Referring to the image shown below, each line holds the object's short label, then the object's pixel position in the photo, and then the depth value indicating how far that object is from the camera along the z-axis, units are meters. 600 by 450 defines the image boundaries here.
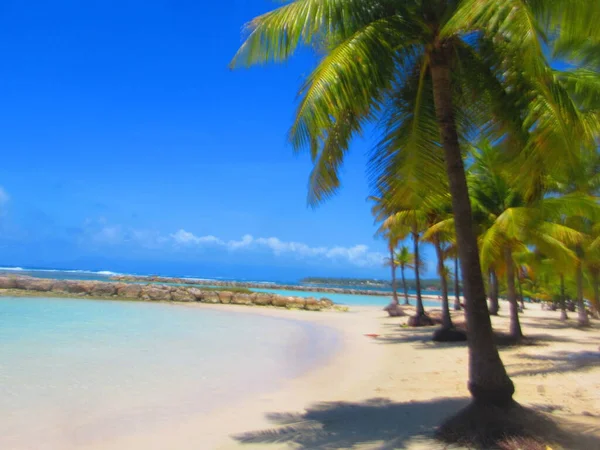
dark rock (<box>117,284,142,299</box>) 30.77
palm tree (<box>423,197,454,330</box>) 14.10
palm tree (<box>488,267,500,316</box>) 22.84
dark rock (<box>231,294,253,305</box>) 31.77
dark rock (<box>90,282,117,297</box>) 30.83
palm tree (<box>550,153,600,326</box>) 13.56
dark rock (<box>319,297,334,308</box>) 33.51
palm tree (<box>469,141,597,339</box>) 10.77
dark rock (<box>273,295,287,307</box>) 32.16
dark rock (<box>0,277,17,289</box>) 31.05
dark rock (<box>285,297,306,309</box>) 31.81
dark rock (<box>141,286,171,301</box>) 30.77
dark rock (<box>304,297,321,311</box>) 31.62
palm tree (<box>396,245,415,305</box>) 35.75
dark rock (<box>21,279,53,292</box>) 30.97
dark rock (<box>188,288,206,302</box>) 31.85
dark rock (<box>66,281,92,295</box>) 31.32
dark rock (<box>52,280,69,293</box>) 31.55
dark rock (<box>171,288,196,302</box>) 31.09
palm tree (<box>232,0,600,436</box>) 4.95
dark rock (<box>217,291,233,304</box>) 31.70
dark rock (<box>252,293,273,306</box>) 32.00
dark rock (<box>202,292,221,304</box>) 31.62
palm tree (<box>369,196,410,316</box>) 18.47
